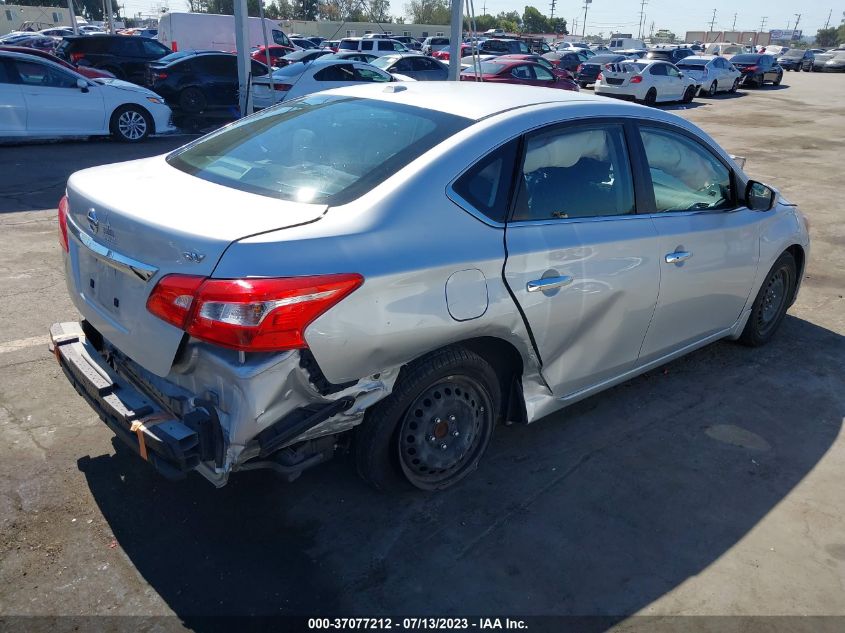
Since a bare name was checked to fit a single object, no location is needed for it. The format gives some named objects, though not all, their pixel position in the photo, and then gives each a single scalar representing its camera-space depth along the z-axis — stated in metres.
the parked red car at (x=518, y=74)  19.19
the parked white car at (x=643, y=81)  23.22
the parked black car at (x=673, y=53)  33.25
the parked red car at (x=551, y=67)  20.48
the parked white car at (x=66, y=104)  11.29
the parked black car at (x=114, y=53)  19.19
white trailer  27.89
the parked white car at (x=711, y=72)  27.48
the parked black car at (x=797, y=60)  49.25
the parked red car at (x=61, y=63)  12.64
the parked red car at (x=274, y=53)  21.86
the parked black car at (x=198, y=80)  15.65
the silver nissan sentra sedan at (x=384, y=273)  2.56
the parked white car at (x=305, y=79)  14.48
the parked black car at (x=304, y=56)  17.56
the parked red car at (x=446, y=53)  30.89
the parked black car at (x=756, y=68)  32.09
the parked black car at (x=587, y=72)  28.55
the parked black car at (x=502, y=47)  31.95
